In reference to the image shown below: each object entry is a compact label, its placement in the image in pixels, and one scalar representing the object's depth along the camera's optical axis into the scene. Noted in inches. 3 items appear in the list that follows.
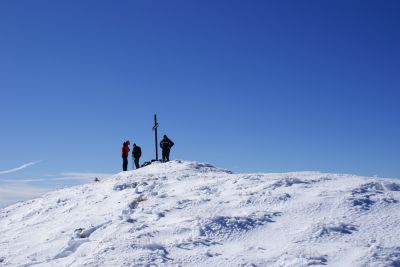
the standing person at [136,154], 1055.0
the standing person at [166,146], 1039.6
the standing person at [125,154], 1032.1
